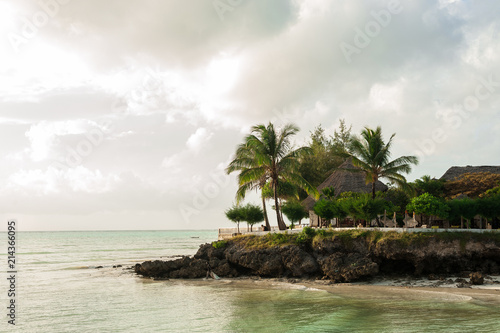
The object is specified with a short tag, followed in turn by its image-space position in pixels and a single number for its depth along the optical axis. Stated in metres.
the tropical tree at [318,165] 48.38
